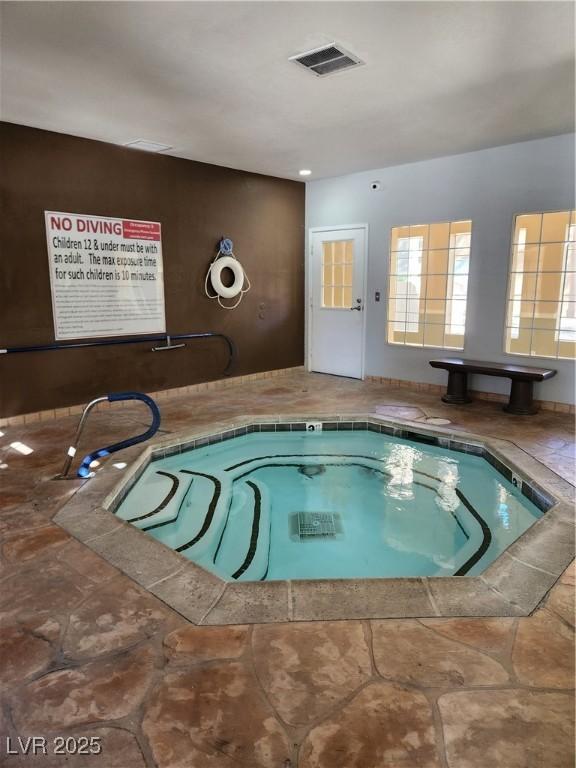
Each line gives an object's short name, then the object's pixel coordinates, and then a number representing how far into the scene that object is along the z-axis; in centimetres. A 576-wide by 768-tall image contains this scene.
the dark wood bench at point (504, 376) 460
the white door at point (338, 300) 629
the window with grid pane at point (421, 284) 596
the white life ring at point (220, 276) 568
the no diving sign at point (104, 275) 449
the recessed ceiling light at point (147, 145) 460
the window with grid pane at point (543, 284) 482
